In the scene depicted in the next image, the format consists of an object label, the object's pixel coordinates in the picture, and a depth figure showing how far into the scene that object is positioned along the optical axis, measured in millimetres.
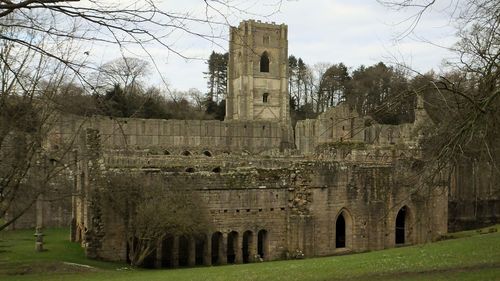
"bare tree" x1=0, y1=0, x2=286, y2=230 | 14169
